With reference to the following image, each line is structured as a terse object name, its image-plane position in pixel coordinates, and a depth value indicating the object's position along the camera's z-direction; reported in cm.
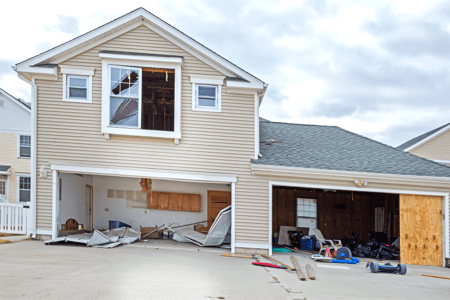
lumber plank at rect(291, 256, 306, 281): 830
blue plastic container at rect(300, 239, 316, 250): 1535
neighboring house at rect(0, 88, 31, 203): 2228
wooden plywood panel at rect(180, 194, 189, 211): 1647
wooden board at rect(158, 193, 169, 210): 1648
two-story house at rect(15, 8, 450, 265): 1207
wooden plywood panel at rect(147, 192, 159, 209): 1647
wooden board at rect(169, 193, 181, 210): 1647
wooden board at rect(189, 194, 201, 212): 1647
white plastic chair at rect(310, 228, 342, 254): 1264
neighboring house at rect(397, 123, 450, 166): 2189
